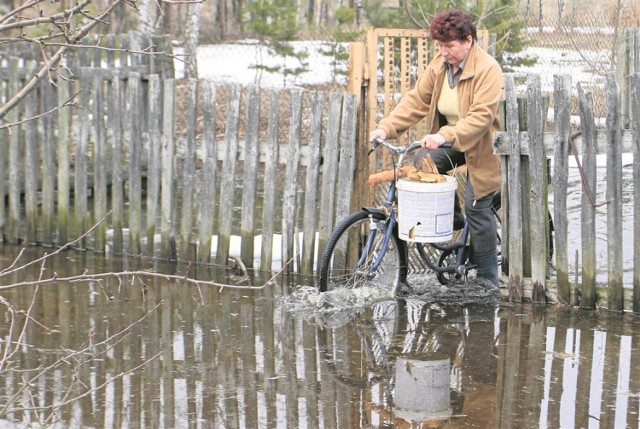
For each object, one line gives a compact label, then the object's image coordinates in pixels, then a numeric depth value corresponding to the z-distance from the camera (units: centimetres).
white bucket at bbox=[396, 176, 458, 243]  1226
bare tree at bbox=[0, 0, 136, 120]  535
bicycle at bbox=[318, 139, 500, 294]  1267
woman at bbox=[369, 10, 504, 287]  1222
